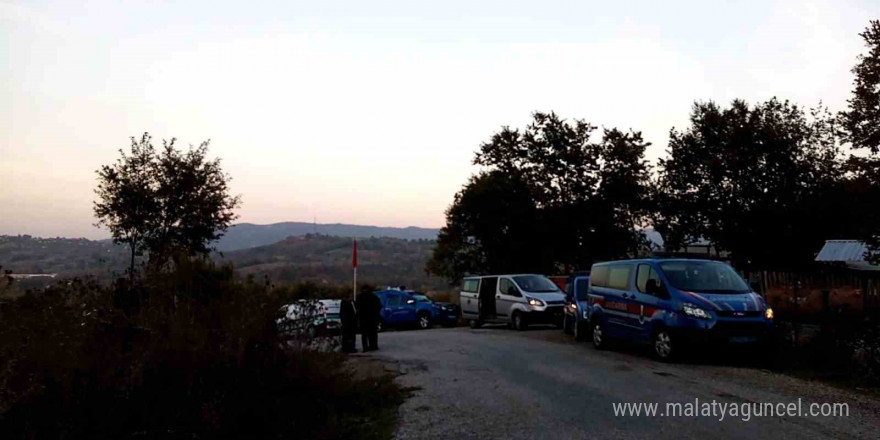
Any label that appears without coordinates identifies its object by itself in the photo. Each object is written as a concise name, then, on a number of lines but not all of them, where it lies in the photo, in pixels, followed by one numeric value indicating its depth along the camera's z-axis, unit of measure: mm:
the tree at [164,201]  24734
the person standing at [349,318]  18500
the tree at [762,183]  38125
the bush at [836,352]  12357
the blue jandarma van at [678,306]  13883
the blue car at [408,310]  33188
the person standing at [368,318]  18641
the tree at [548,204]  46281
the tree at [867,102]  21844
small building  31031
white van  25281
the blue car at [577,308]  20000
